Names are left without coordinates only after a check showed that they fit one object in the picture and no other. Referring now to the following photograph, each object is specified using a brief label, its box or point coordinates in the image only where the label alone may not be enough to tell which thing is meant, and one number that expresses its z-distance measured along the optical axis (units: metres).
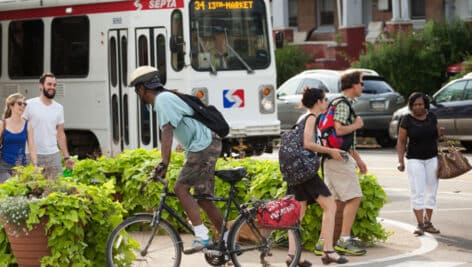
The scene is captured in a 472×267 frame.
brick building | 40.09
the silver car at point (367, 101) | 28.00
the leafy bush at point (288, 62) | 38.22
